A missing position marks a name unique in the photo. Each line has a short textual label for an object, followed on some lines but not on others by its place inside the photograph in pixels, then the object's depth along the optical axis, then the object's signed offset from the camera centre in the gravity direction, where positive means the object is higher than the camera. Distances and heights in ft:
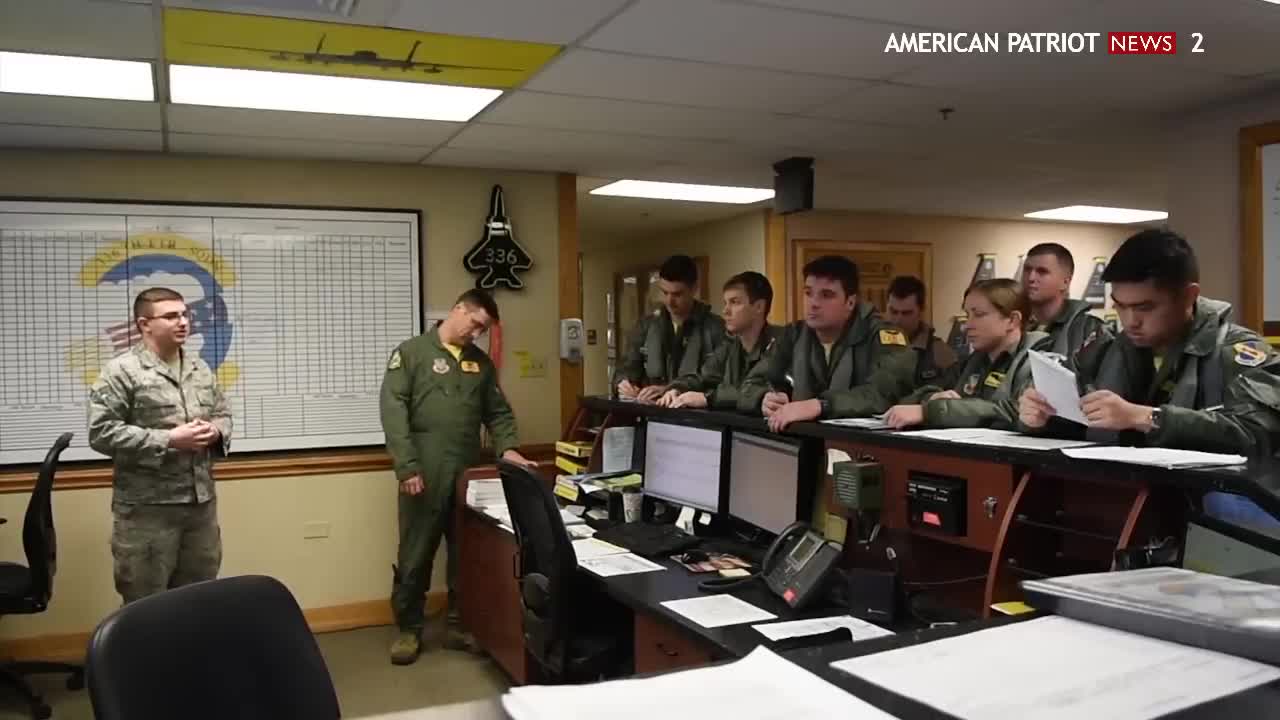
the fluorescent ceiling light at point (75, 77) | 10.05 +3.02
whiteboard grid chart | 14.47 +0.68
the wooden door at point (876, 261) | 23.56 +2.03
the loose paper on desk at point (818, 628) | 6.78 -2.09
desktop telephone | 7.59 -1.87
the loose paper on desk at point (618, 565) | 9.11 -2.18
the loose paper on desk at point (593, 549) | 9.90 -2.20
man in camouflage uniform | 11.63 -1.25
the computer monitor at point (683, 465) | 10.40 -1.42
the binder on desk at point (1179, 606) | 2.82 -0.89
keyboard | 9.87 -2.15
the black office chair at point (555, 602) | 9.16 -2.61
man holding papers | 6.38 -0.26
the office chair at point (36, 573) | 12.20 -2.90
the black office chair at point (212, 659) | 4.61 -1.62
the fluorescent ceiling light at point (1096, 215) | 24.54 +3.26
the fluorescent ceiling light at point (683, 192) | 19.56 +3.19
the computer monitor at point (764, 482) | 8.91 -1.39
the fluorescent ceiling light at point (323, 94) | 10.89 +3.06
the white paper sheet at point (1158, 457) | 5.32 -0.71
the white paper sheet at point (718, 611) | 7.29 -2.13
